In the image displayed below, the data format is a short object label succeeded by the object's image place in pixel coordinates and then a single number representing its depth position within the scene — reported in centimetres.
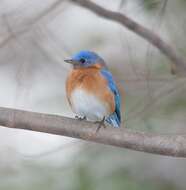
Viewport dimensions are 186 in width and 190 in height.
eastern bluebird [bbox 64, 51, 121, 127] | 911
